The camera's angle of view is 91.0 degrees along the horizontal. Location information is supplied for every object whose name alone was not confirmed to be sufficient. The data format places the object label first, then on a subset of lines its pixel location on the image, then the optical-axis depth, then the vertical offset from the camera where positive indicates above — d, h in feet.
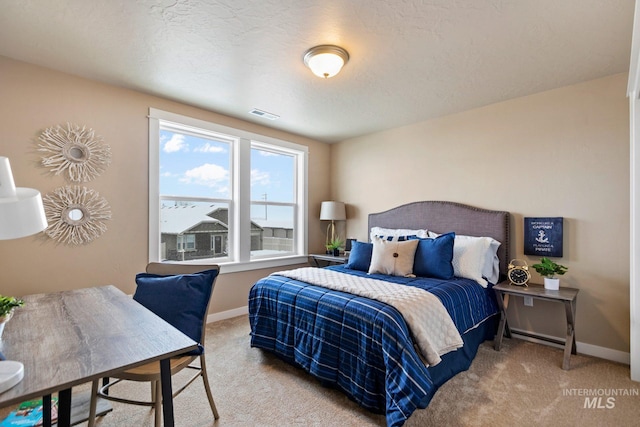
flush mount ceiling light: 7.41 +3.76
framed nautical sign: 9.60 -0.65
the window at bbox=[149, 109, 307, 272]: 11.11 +0.74
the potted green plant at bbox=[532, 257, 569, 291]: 8.86 -1.56
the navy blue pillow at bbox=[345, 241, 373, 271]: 10.73 -1.46
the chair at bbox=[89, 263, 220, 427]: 6.06 -1.71
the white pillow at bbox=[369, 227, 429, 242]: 11.78 -0.71
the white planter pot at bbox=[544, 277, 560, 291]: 8.96 -1.95
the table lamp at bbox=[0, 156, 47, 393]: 3.29 +0.01
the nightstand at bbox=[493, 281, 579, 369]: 8.26 -2.35
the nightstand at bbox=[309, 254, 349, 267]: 13.66 -2.05
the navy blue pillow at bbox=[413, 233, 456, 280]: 9.50 -1.33
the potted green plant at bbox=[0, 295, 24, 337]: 3.87 -1.21
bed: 6.09 -2.46
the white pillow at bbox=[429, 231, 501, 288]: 9.64 -1.39
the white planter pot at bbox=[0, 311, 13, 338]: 3.86 -1.33
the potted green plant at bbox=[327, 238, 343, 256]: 14.57 -1.57
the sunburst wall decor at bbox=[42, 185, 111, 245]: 8.49 -0.05
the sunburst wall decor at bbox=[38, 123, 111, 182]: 8.48 +1.71
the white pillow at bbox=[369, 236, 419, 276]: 9.84 -1.37
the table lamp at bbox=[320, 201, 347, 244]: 14.89 +0.15
